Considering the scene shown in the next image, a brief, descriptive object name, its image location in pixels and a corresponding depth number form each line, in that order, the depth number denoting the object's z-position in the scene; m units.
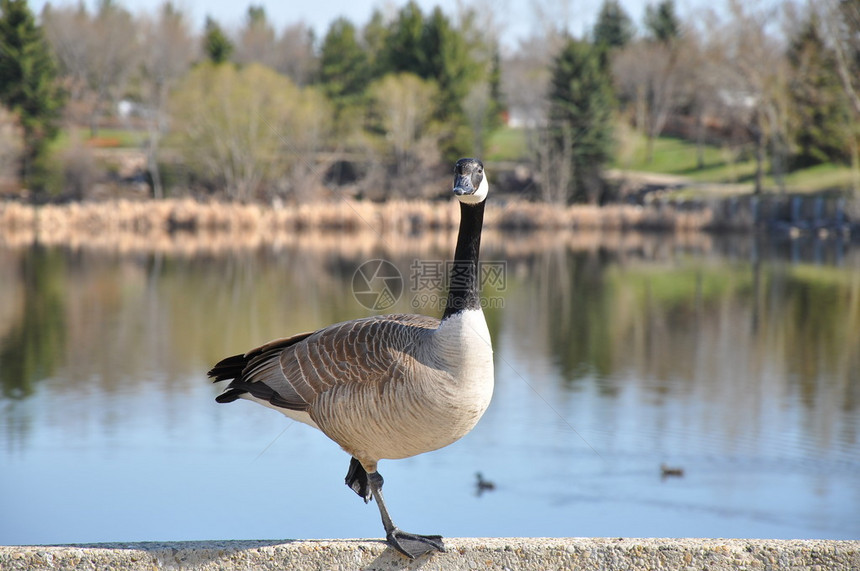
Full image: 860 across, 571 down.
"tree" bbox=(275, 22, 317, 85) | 72.29
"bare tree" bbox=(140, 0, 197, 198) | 51.00
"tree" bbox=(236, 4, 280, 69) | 77.44
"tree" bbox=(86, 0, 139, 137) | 66.62
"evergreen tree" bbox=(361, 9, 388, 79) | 57.40
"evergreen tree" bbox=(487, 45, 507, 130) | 56.28
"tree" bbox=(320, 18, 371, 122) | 60.59
